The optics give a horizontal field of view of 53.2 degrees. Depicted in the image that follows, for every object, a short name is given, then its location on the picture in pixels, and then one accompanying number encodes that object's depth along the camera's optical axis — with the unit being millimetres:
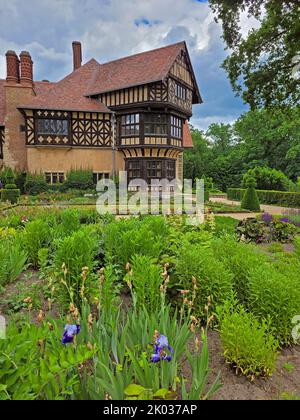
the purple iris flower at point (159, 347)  1563
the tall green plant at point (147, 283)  2814
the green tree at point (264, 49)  13133
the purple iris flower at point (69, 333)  1596
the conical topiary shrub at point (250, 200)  16003
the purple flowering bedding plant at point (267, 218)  9059
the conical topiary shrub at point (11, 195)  16734
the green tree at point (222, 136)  47656
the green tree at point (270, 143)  31766
